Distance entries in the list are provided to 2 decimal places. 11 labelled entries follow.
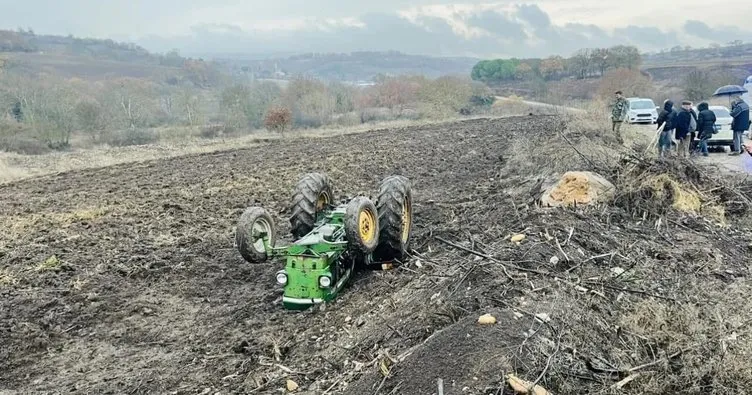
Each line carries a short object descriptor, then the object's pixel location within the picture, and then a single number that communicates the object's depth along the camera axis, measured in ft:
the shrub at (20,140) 91.34
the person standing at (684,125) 43.57
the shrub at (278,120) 115.75
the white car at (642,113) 89.86
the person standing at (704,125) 47.60
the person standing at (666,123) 43.11
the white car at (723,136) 54.03
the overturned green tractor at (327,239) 21.03
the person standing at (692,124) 44.19
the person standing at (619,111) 55.29
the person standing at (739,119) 48.08
